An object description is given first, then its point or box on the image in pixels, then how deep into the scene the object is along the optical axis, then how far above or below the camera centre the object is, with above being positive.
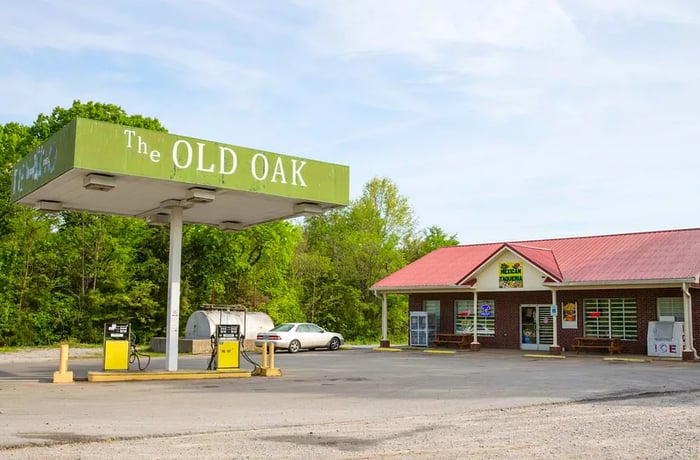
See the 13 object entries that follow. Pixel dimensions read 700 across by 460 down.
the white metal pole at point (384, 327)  36.66 -0.92
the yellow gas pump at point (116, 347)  18.45 -1.08
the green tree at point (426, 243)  64.25 +5.93
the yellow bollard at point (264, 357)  19.55 -1.35
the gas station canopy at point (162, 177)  15.94 +3.01
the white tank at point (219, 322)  34.25 -0.76
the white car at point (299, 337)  33.66 -1.42
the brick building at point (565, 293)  28.48 +0.80
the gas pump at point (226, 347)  19.89 -1.11
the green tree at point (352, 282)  54.12 +1.89
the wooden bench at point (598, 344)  29.78 -1.31
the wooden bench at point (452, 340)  34.66 -1.44
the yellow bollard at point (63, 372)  17.03 -1.61
